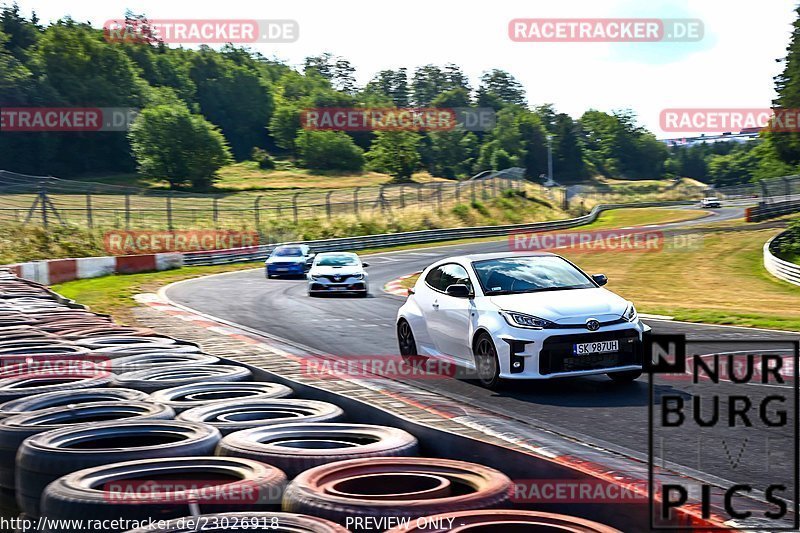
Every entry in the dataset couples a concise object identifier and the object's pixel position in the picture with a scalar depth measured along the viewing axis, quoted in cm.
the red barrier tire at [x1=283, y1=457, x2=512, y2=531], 818
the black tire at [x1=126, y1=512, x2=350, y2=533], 762
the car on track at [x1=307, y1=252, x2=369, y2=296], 5159
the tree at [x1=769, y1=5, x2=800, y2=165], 12356
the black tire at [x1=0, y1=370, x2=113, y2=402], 1409
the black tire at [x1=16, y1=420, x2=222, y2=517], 987
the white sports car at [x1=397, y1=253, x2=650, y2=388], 1970
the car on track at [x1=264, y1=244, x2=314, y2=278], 7044
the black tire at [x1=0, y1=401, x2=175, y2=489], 1121
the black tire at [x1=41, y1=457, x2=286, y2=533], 820
